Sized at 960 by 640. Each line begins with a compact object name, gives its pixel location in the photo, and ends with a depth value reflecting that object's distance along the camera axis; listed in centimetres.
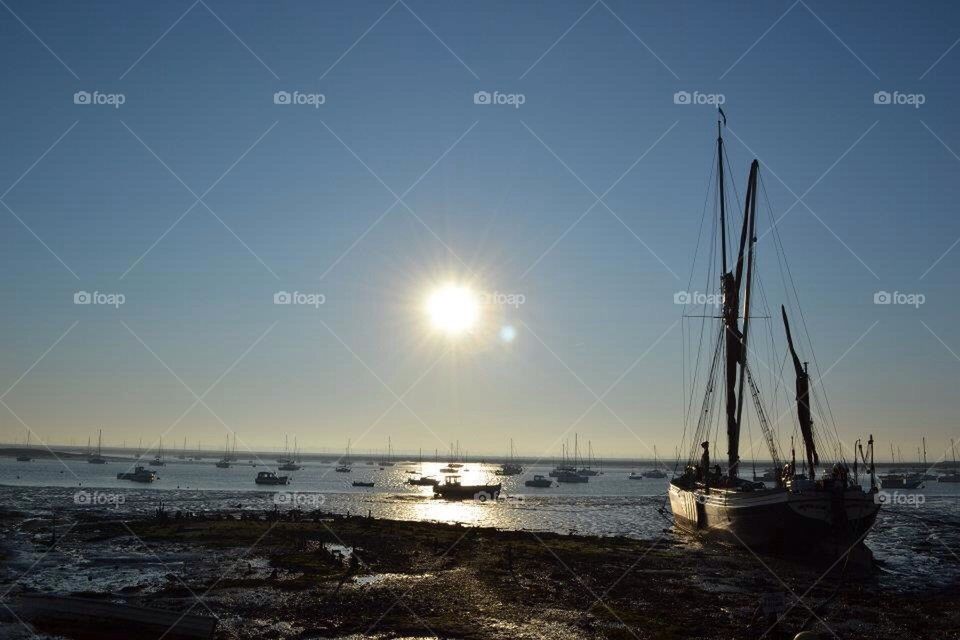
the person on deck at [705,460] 5338
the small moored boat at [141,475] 13125
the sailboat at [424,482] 14238
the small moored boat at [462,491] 10431
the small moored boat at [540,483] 15100
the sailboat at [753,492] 3775
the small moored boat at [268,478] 13588
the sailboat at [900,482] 14812
